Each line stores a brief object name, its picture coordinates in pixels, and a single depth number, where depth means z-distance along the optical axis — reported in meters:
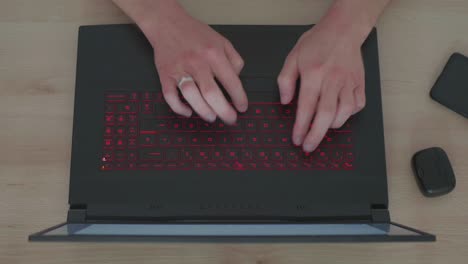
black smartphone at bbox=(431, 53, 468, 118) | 0.73
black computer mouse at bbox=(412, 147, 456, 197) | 0.68
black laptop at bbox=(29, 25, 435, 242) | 0.66
